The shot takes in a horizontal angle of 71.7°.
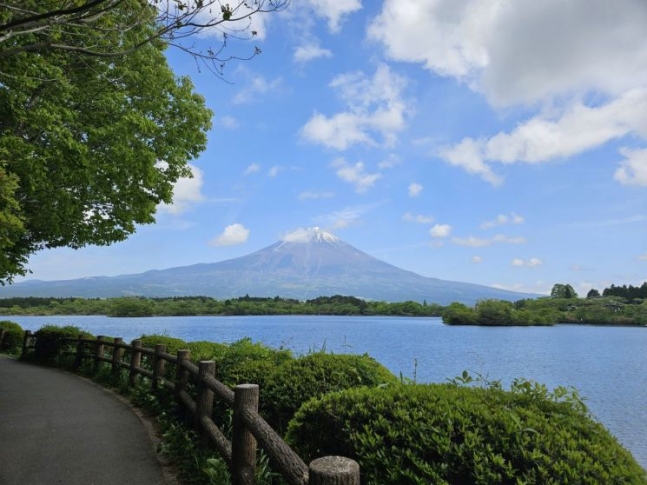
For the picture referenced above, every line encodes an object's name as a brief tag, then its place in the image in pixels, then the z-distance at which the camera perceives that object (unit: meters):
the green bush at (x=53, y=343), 15.13
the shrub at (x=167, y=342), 9.42
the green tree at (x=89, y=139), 8.11
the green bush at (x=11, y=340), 20.09
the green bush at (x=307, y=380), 5.48
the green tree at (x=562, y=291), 126.31
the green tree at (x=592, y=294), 126.28
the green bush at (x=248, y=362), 6.25
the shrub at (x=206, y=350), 7.55
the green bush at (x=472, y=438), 2.82
